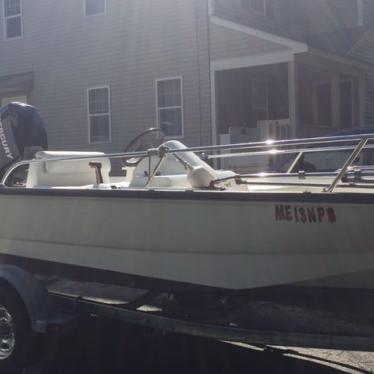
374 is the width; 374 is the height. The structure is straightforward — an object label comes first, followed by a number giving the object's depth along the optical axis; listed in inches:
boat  152.1
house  565.3
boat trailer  164.2
